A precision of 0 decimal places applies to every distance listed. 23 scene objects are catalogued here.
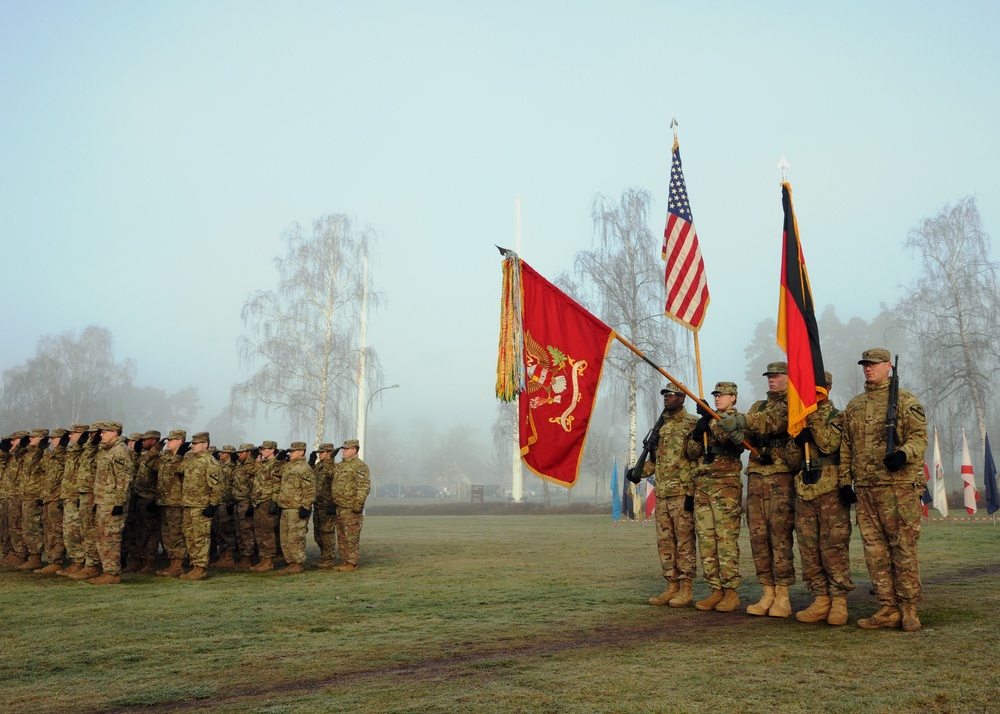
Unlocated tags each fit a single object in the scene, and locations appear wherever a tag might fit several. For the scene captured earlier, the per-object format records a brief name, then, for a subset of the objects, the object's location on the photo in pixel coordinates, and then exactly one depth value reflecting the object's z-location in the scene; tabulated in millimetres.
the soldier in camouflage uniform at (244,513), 11281
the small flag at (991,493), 19062
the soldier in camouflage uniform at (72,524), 9906
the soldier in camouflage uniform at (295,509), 10531
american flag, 8312
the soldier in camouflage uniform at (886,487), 5633
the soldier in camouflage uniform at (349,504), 10703
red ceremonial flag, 6871
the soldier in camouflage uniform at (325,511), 11273
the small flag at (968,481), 19250
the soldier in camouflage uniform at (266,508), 10922
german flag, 6145
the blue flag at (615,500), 24264
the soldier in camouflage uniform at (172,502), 10375
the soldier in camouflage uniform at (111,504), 9305
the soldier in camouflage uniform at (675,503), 7172
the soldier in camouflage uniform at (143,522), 10656
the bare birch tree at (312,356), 32812
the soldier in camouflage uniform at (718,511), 6820
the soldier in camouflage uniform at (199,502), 9867
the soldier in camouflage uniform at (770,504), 6449
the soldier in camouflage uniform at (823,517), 6016
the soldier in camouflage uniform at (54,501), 10508
